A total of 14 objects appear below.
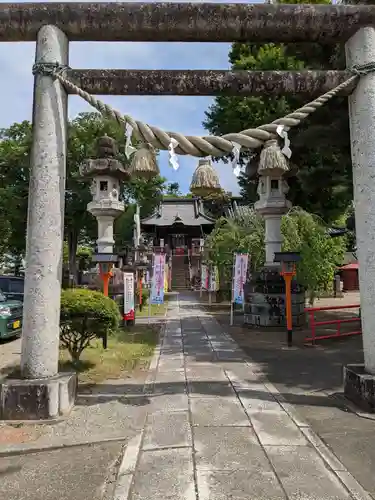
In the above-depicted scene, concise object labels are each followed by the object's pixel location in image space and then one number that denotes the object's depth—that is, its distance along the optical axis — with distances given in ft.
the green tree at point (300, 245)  51.83
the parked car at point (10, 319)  35.96
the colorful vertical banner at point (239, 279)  42.42
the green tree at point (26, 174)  79.05
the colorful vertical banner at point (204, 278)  78.00
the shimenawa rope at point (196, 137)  16.37
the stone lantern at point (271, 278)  41.52
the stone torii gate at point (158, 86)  16.30
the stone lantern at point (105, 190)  42.75
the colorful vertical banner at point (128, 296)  39.06
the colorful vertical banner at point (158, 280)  47.91
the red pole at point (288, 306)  32.37
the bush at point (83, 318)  22.63
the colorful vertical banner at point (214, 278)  70.13
